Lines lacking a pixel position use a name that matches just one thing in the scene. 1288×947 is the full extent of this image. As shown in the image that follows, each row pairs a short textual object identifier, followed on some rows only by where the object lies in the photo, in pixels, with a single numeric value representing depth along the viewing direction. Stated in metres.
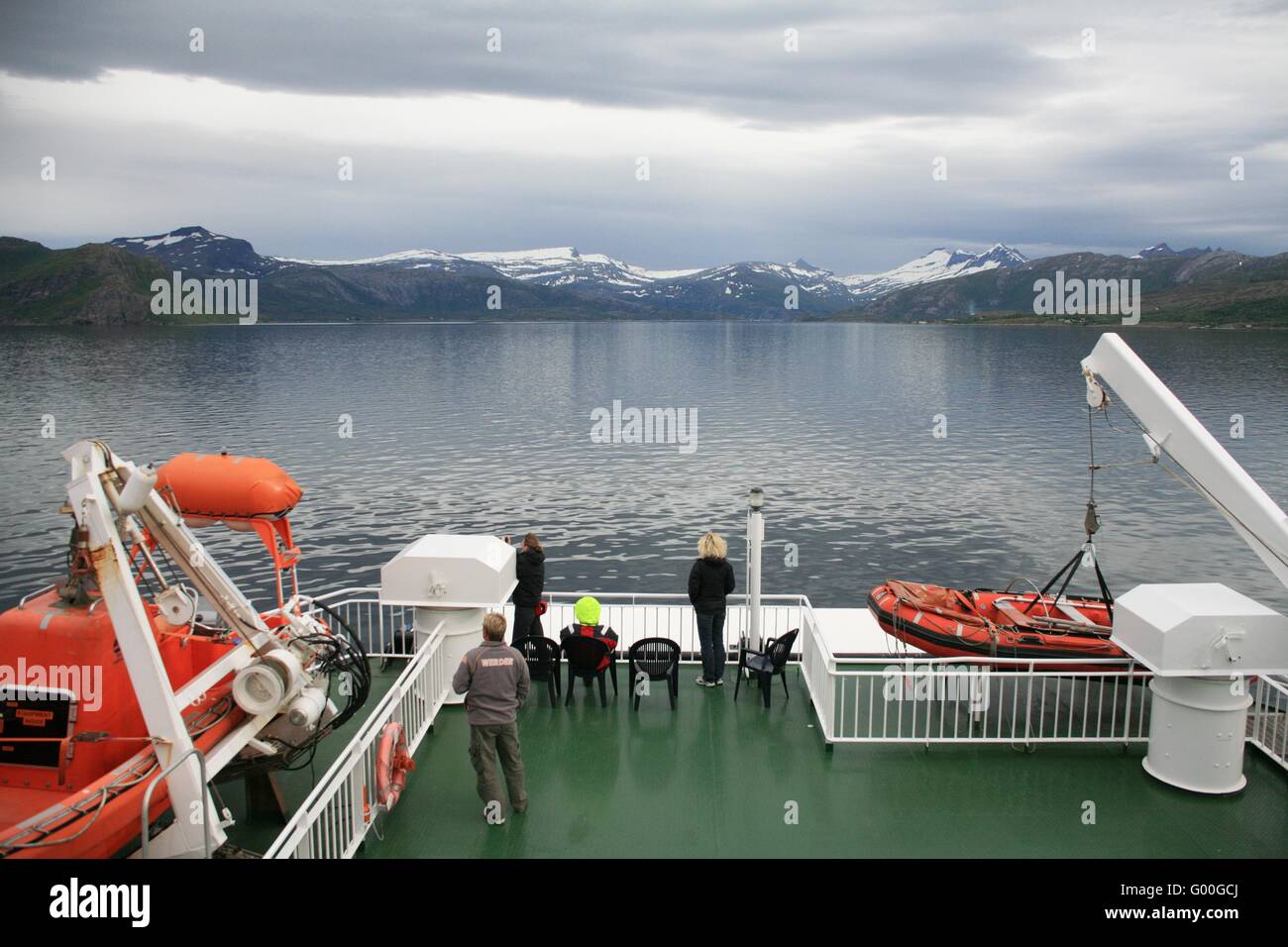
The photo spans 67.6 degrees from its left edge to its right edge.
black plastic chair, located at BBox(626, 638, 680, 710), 10.29
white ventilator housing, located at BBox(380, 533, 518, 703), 9.98
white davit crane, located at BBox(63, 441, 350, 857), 6.27
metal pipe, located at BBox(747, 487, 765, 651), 10.83
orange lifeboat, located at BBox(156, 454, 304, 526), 8.80
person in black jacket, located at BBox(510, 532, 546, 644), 11.41
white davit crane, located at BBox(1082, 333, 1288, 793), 8.17
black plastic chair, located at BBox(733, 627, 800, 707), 10.32
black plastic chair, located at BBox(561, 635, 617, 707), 10.29
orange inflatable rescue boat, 11.06
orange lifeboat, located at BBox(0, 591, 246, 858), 6.64
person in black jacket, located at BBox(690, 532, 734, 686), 10.48
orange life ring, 7.77
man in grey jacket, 7.83
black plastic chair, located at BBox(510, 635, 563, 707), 10.56
